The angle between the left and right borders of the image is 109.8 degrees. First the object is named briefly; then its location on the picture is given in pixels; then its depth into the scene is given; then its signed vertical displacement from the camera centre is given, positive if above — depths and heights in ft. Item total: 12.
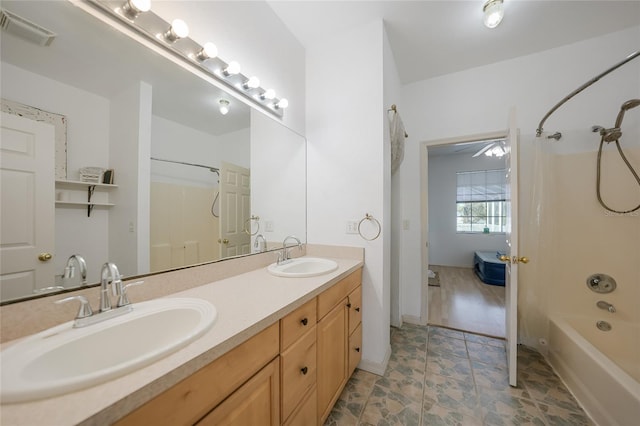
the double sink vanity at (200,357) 1.48 -1.29
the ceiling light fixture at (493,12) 5.12 +4.66
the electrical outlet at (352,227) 5.99 -0.38
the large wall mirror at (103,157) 2.29 +0.75
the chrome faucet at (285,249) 5.52 -0.94
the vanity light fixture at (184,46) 2.98 +2.72
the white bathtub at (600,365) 3.81 -3.17
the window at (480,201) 15.24 +0.86
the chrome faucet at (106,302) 2.32 -1.00
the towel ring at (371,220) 5.70 -0.23
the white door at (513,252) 5.18 -0.91
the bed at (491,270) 12.17 -3.13
